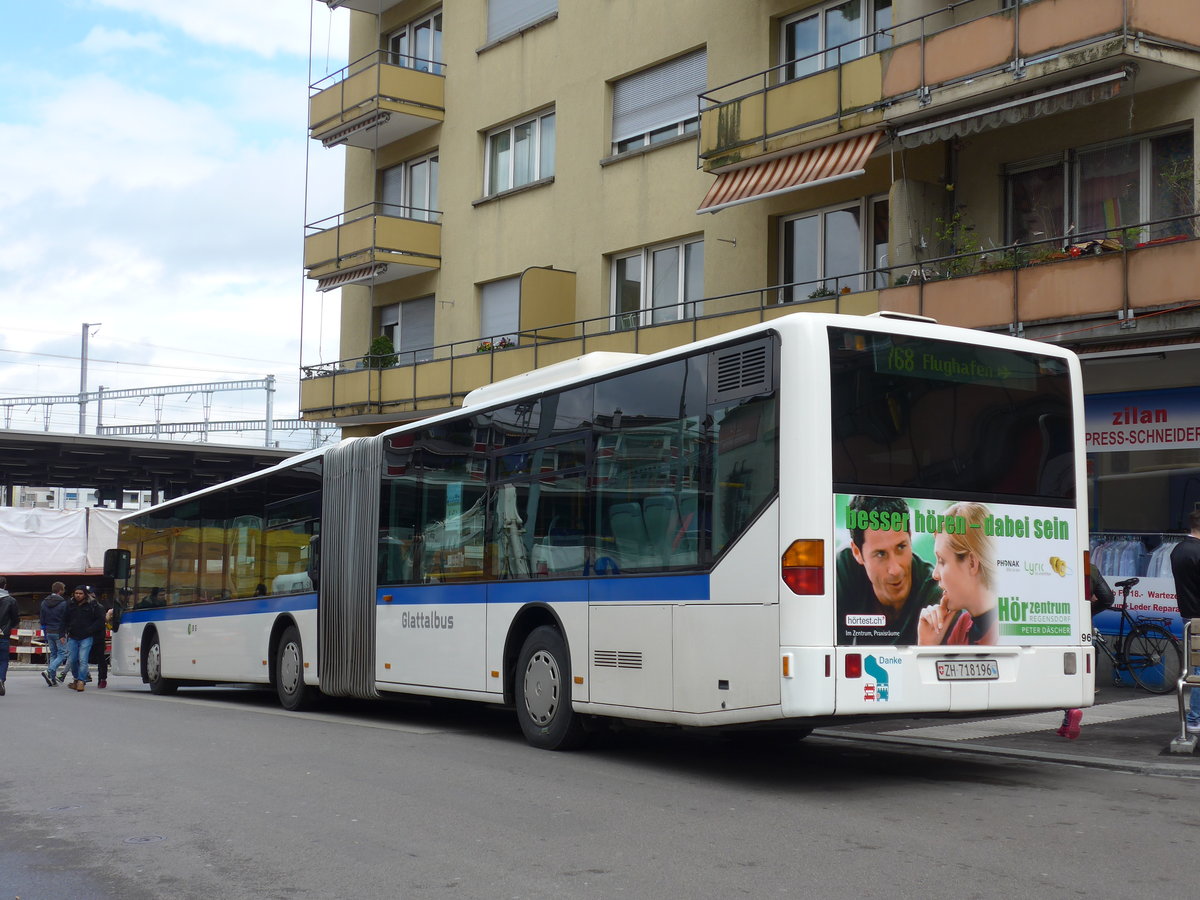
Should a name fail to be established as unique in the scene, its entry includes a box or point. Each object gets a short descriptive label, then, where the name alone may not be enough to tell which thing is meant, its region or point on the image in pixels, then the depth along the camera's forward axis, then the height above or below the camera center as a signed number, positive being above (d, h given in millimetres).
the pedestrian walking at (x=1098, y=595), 12766 -13
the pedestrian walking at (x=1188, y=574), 11133 +159
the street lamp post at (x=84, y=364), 75375 +11435
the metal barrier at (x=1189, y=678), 10641 -617
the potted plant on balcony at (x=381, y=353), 29288 +4752
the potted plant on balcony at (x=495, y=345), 25873 +4460
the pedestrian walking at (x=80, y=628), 23859 -766
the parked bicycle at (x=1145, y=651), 15930 -643
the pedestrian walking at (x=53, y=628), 24516 -786
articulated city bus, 8859 +385
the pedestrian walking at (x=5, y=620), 20922 -573
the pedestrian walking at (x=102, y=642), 24156 -1023
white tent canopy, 38625 +1151
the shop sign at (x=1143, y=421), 15945 +1981
